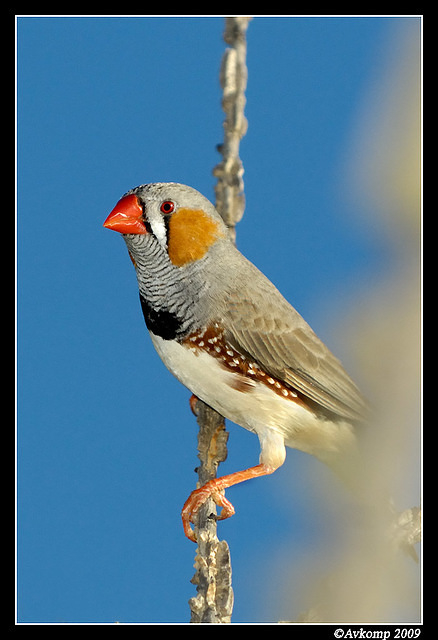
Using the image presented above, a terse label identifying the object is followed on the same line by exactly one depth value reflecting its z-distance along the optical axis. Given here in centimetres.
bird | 218
